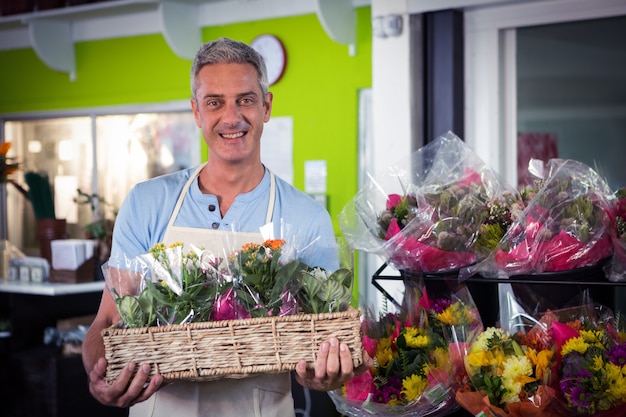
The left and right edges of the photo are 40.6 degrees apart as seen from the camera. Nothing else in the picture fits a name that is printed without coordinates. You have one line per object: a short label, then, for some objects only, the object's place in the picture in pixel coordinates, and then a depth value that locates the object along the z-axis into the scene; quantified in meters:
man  1.98
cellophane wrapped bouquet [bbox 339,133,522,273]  2.26
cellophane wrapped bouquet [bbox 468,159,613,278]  2.17
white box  4.58
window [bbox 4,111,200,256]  6.32
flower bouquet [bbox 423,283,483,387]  2.12
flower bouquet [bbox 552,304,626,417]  1.85
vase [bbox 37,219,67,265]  4.78
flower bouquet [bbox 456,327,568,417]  1.93
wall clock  5.61
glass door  3.65
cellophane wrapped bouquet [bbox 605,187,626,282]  2.19
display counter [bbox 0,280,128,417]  4.35
